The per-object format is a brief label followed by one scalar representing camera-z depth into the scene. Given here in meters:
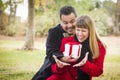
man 2.27
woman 2.15
